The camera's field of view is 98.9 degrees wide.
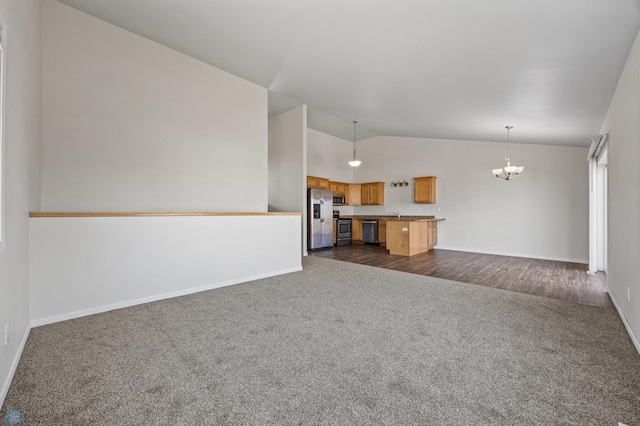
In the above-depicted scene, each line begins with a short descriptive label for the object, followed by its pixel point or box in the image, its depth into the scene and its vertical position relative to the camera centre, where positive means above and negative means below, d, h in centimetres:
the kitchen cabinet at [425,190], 763 +64
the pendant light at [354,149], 724 +217
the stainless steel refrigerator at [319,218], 746 -15
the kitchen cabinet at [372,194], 880 +63
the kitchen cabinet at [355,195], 936 +59
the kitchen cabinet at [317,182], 809 +93
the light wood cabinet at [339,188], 883 +84
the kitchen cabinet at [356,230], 883 -56
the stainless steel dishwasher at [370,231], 840 -59
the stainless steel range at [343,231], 841 -59
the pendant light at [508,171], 545 +87
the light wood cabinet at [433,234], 735 -60
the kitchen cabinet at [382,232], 826 -59
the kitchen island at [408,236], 644 -57
